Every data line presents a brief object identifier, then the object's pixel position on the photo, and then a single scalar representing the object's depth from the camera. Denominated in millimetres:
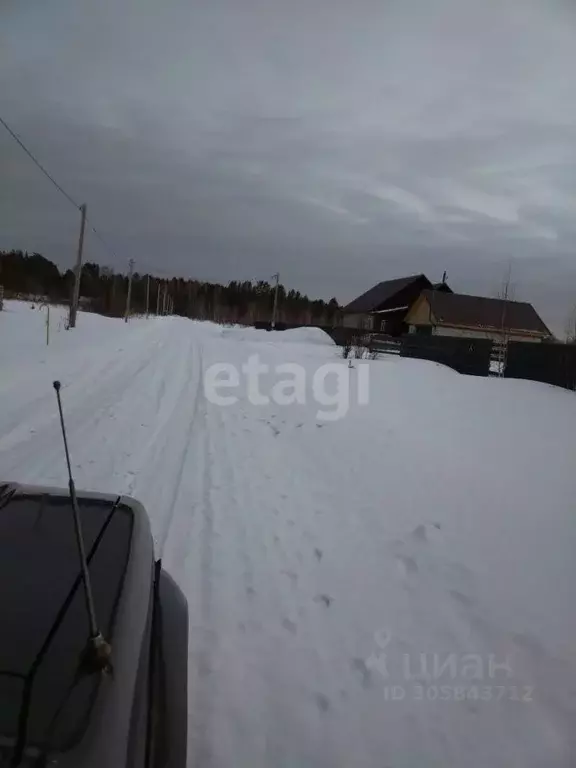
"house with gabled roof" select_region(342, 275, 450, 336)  55928
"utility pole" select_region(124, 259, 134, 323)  48359
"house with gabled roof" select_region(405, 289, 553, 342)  47688
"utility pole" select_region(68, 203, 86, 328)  25219
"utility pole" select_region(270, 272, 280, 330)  50788
